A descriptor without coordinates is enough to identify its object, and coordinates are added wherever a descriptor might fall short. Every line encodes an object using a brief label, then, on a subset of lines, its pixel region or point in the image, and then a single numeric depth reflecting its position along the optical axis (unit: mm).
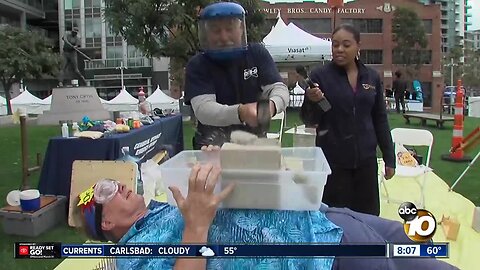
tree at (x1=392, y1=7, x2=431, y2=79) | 32406
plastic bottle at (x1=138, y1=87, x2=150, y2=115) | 5729
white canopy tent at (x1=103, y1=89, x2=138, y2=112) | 18250
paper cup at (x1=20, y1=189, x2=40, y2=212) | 3305
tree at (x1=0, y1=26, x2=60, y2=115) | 18094
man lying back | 1009
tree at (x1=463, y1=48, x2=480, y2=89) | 38688
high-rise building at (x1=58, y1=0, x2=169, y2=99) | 36656
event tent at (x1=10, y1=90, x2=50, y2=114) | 19359
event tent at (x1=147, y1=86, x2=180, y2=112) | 17609
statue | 7879
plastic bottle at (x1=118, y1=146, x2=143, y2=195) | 3399
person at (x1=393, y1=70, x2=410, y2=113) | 13288
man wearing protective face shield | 1449
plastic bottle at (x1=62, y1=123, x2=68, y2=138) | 3896
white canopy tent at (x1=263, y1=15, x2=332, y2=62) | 10188
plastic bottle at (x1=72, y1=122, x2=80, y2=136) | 4004
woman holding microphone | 2160
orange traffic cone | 5816
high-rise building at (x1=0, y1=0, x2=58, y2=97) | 32875
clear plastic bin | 1023
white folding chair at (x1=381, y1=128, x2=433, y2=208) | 4133
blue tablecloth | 3734
